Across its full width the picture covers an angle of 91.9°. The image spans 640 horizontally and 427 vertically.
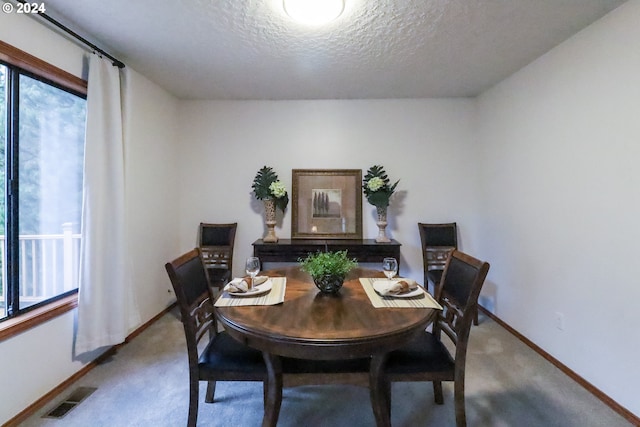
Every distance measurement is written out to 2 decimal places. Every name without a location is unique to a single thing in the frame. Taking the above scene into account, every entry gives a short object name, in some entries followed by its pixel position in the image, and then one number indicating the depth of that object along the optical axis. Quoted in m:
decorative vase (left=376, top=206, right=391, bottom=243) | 3.35
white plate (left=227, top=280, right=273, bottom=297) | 1.61
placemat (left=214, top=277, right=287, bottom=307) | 1.52
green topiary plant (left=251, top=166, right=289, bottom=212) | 3.34
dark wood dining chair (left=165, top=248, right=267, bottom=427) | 1.49
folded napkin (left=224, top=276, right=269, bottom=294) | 1.62
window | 1.83
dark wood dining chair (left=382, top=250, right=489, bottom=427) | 1.48
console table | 3.23
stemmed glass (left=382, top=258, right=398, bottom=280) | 1.79
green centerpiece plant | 1.62
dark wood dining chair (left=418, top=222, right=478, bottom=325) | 3.33
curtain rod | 1.87
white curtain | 2.16
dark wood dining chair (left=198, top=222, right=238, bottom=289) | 3.30
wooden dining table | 1.20
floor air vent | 1.79
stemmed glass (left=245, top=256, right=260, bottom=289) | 1.73
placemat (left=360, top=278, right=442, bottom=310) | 1.49
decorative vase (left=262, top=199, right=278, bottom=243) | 3.39
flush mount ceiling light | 1.72
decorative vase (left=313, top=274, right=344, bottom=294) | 1.64
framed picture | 3.57
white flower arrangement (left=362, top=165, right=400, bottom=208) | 3.29
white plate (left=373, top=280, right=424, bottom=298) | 1.59
